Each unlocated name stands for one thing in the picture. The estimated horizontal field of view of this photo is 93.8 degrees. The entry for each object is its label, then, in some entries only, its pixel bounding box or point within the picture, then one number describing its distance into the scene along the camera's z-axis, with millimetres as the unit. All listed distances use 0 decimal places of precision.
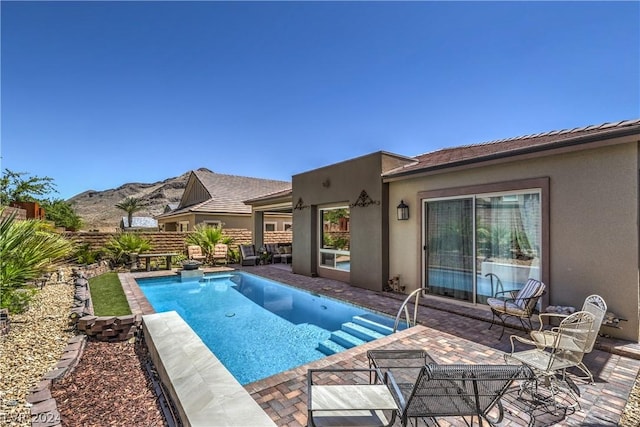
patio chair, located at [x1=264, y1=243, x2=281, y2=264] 18375
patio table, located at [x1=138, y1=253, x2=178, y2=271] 15781
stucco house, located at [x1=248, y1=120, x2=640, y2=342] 5766
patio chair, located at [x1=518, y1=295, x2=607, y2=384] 4070
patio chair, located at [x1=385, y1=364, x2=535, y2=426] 2568
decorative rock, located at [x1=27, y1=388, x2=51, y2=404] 3543
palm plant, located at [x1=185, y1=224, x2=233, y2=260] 18578
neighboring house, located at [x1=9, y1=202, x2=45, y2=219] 17334
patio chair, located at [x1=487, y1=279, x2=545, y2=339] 6047
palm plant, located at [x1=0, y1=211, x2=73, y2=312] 5477
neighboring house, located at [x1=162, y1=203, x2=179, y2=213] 42125
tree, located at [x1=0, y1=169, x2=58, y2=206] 26297
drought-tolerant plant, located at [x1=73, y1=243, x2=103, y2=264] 16109
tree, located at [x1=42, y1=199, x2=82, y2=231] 37959
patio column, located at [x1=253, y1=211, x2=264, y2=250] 19641
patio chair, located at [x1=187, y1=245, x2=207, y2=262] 17875
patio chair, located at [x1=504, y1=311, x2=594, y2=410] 3881
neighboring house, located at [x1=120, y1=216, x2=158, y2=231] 47306
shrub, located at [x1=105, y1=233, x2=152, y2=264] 16734
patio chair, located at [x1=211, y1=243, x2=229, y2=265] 18672
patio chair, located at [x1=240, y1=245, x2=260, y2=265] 17562
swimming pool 6230
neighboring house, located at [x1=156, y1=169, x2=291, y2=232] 24562
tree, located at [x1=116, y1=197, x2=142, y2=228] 46875
